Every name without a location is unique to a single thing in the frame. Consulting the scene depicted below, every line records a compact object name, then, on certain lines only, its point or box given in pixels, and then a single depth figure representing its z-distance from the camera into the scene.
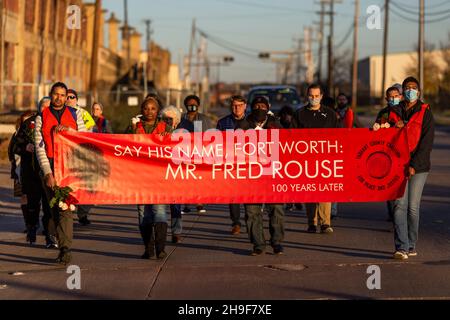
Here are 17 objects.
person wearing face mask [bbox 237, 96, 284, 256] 11.99
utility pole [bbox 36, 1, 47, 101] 50.78
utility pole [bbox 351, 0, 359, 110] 71.38
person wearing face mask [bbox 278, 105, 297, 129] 17.36
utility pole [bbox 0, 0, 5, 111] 38.75
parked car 32.75
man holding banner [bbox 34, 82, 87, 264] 11.57
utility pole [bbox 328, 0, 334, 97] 80.94
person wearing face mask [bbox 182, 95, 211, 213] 15.23
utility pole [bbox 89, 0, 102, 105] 41.97
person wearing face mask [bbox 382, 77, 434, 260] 11.56
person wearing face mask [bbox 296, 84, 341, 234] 13.45
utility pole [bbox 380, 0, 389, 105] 68.61
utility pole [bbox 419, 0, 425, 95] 46.30
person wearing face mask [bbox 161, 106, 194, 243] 13.37
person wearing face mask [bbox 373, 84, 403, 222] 12.30
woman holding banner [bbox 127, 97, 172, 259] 11.83
